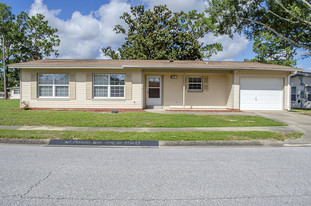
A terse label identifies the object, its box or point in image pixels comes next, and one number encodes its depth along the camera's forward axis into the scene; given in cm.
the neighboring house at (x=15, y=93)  5432
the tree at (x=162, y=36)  2520
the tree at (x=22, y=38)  3800
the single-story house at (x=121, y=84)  1411
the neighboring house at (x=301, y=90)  1998
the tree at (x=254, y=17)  1855
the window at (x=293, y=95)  2139
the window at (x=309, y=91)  1998
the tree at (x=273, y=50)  2703
